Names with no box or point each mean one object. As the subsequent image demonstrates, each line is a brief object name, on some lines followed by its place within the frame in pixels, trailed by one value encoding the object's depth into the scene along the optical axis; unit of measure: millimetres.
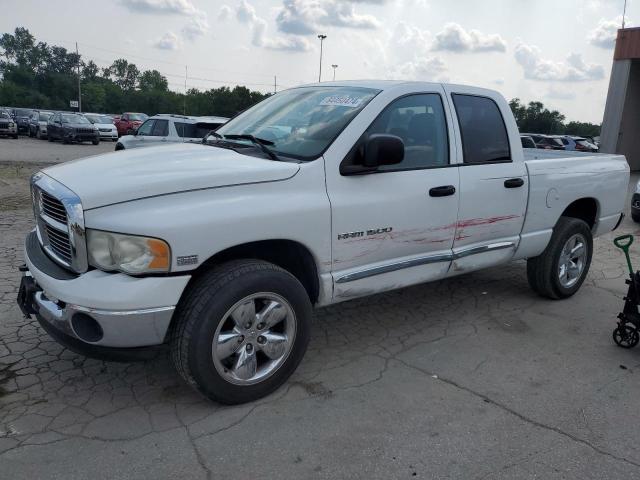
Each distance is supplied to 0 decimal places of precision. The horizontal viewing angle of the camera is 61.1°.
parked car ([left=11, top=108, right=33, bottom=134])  31219
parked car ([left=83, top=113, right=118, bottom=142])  28922
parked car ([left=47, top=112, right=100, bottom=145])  25828
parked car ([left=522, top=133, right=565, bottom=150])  22188
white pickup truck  2738
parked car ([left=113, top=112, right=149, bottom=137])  32819
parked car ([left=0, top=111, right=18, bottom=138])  27334
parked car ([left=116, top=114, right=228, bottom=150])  12867
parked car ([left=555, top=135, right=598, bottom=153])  22906
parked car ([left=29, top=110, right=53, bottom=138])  28466
